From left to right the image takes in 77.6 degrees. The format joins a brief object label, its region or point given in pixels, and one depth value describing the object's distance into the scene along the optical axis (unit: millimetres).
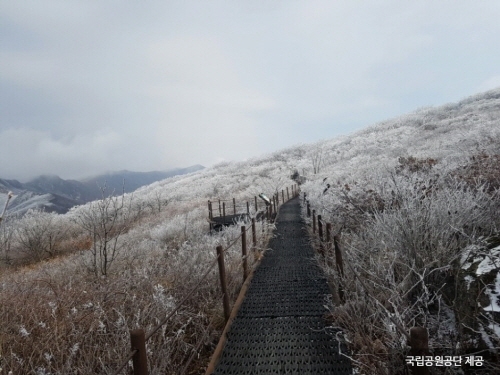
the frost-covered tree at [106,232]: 7699
